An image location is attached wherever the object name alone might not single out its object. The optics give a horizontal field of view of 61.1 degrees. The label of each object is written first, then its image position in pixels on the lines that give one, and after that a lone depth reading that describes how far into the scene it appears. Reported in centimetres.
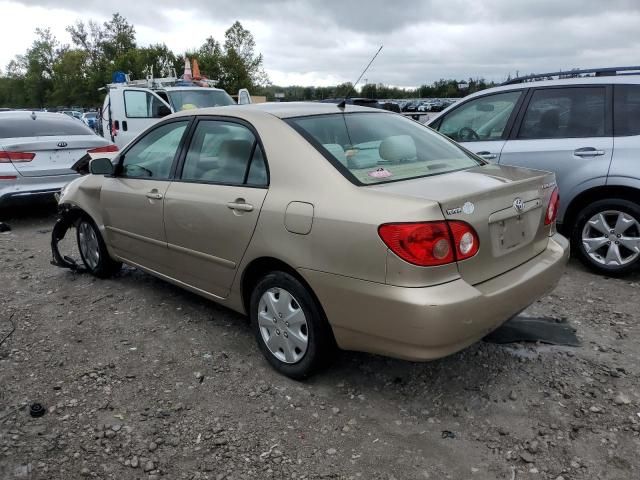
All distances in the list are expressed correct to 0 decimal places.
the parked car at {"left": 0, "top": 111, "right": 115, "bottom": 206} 712
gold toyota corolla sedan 253
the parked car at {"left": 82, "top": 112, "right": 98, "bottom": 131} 2708
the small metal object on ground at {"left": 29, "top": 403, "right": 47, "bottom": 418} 294
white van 1188
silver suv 466
